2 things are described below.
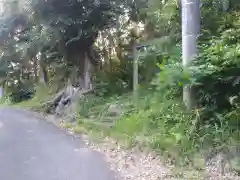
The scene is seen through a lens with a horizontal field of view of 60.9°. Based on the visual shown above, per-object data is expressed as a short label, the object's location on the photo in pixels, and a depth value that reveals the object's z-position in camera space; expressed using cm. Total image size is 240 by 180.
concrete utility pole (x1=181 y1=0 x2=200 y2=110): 441
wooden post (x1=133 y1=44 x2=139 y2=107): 640
